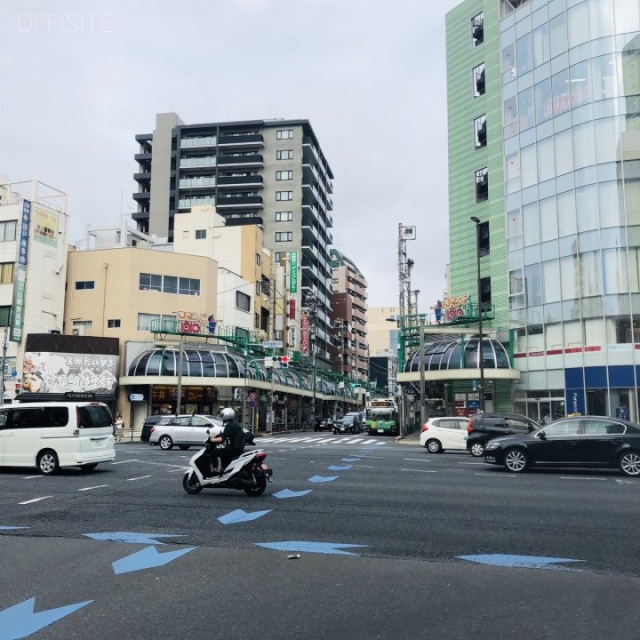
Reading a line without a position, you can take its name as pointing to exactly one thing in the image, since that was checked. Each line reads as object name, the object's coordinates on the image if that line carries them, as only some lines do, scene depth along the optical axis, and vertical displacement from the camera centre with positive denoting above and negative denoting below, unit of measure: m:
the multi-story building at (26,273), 46.47 +9.65
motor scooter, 11.95 -1.35
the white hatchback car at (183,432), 28.92 -1.31
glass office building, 35.25 +12.30
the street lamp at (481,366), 34.84 +2.03
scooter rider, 11.98 -0.68
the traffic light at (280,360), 46.57 +3.08
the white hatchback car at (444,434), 26.95 -1.29
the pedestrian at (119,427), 43.39 -1.67
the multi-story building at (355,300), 121.50 +20.28
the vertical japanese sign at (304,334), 79.56 +8.59
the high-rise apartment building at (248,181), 95.38 +33.42
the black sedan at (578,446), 16.52 -1.10
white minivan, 16.14 -0.85
